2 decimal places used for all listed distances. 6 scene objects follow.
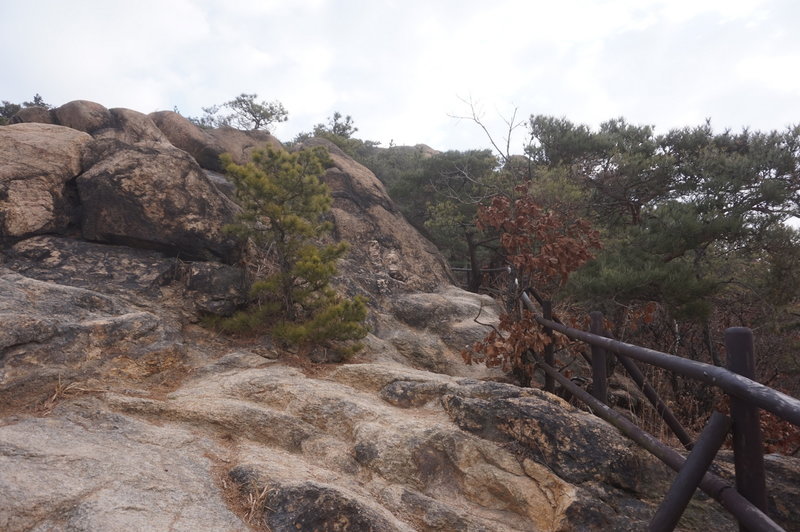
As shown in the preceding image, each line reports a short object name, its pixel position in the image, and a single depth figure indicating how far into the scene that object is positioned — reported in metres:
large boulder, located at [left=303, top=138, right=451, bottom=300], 9.21
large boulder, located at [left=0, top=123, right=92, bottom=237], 6.07
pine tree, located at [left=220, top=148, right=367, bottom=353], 5.79
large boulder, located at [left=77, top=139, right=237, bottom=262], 6.55
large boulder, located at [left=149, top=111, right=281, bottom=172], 10.60
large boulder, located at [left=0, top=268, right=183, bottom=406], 4.00
